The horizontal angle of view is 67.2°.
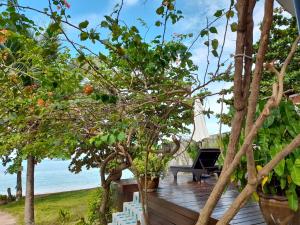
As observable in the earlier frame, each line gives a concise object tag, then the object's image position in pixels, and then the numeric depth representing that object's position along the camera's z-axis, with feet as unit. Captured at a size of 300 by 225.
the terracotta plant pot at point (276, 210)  6.68
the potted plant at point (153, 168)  15.53
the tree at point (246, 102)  2.28
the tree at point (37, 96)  8.05
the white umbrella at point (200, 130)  21.70
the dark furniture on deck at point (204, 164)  18.09
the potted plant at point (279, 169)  6.50
